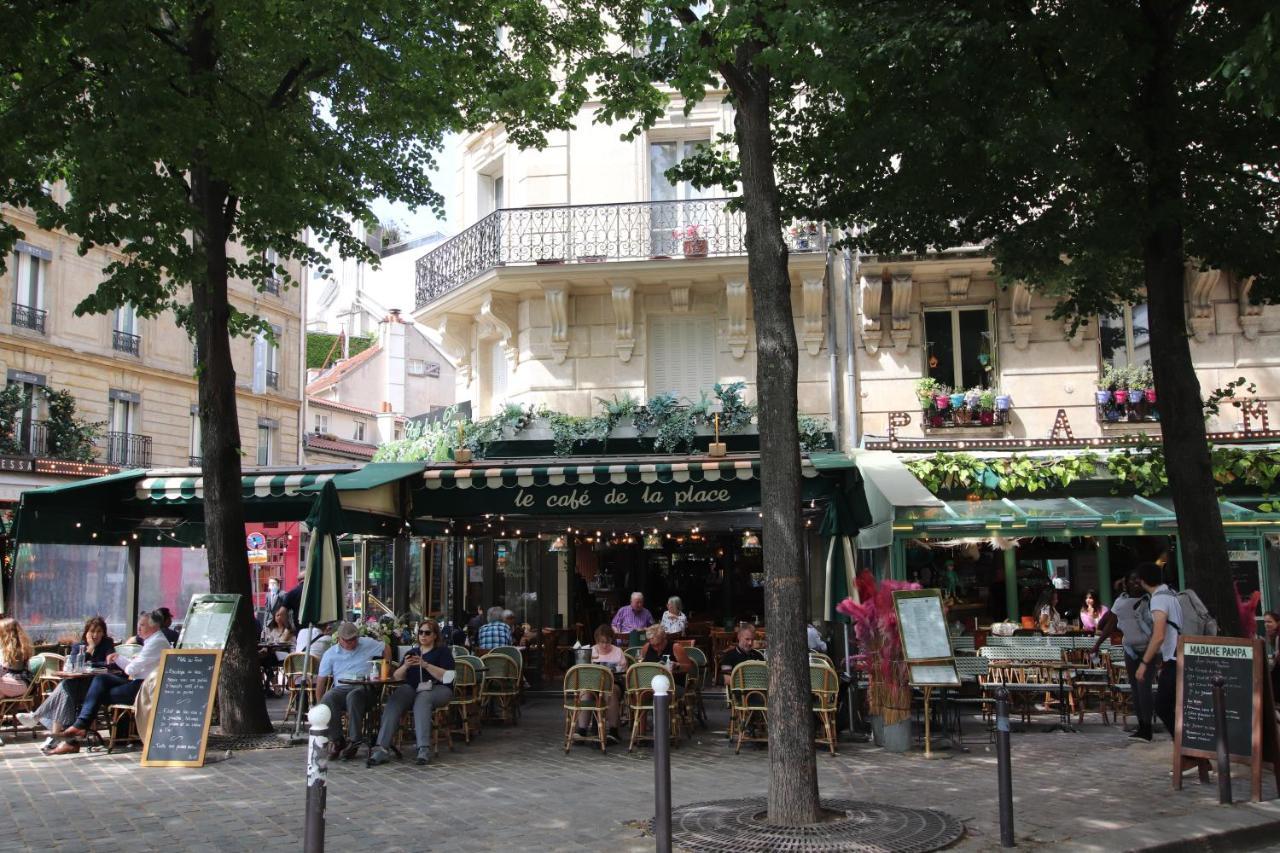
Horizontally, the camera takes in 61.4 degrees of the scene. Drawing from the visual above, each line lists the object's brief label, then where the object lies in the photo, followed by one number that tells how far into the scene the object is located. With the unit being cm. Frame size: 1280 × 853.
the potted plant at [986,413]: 1644
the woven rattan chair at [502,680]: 1252
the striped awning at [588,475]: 1222
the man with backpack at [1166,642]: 950
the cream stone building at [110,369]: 2389
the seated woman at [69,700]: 1046
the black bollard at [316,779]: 500
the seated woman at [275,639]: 1528
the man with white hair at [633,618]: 1541
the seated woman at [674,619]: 1511
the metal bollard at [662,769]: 588
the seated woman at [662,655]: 1130
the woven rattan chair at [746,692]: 1044
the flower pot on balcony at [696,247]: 1691
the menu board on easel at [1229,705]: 792
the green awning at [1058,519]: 1442
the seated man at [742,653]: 1166
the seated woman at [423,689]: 984
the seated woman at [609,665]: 1081
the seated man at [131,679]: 1047
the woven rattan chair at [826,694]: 1010
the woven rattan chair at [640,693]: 1048
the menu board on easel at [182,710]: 961
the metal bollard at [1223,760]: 769
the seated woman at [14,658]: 1127
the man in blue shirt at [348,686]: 996
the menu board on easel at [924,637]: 1038
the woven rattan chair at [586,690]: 1069
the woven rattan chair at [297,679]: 1151
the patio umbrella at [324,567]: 1047
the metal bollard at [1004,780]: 657
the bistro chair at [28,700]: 1137
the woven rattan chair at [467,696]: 1125
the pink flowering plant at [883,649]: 1038
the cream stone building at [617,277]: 1703
